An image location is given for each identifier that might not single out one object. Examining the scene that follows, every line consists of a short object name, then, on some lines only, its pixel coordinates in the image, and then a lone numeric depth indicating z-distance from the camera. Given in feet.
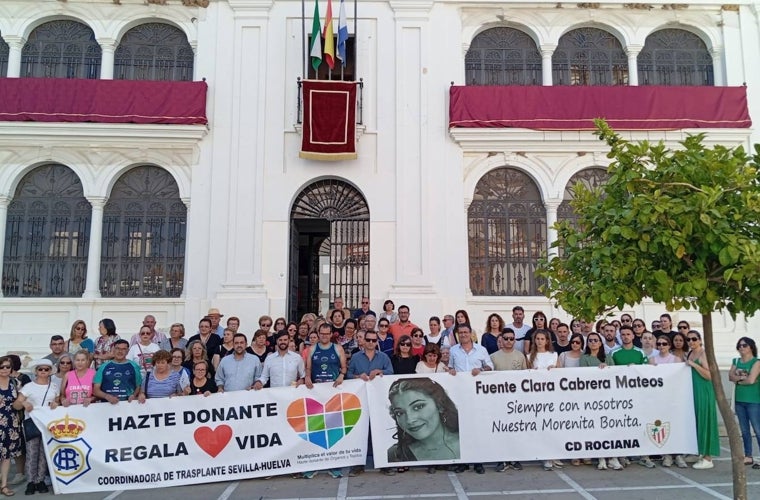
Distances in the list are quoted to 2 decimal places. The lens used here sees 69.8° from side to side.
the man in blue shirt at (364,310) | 34.21
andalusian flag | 40.78
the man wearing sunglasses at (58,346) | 25.61
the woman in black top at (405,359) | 25.19
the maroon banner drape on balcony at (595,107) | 42.63
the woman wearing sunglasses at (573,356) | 25.88
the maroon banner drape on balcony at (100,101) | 41.24
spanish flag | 41.16
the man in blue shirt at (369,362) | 24.97
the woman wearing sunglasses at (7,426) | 22.39
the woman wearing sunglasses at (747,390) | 25.14
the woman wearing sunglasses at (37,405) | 22.77
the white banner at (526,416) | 24.02
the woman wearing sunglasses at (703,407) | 24.20
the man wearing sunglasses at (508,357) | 25.62
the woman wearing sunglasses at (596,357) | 24.27
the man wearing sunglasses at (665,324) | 30.76
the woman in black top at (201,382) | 24.31
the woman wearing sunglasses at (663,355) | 25.85
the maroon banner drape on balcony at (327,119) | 41.57
